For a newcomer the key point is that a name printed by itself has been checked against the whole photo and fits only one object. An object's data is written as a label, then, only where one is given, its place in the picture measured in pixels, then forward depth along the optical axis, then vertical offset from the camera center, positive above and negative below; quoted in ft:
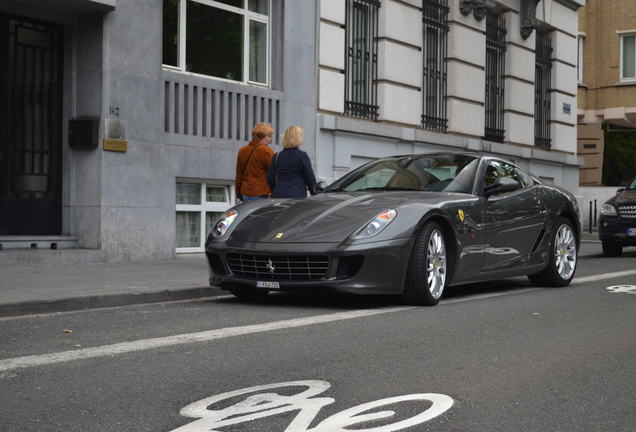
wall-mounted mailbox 42.98 +3.22
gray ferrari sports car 25.85 -0.72
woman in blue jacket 34.14 +1.27
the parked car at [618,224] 55.77 -0.82
